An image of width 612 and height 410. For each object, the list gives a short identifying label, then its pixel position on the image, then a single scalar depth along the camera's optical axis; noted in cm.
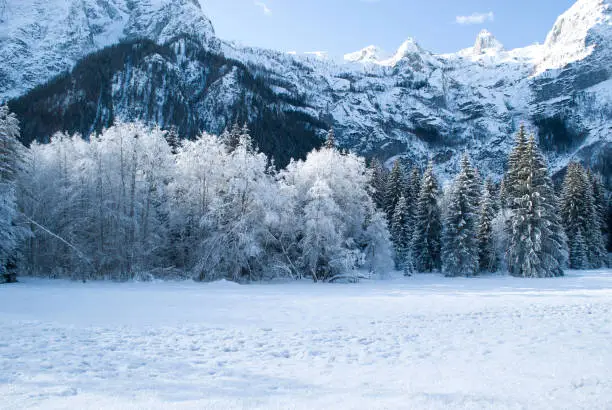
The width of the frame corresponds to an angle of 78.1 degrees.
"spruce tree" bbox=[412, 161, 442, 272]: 4159
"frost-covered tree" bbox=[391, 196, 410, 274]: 4326
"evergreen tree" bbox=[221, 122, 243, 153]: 3228
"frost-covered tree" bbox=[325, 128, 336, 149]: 3386
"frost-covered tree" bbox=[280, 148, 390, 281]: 2775
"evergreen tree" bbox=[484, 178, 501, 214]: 4941
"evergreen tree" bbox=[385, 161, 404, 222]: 4866
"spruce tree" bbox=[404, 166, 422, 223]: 4748
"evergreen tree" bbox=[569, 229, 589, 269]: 4491
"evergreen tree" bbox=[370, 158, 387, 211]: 4975
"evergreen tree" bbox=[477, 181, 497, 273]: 4038
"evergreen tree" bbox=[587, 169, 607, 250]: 5184
